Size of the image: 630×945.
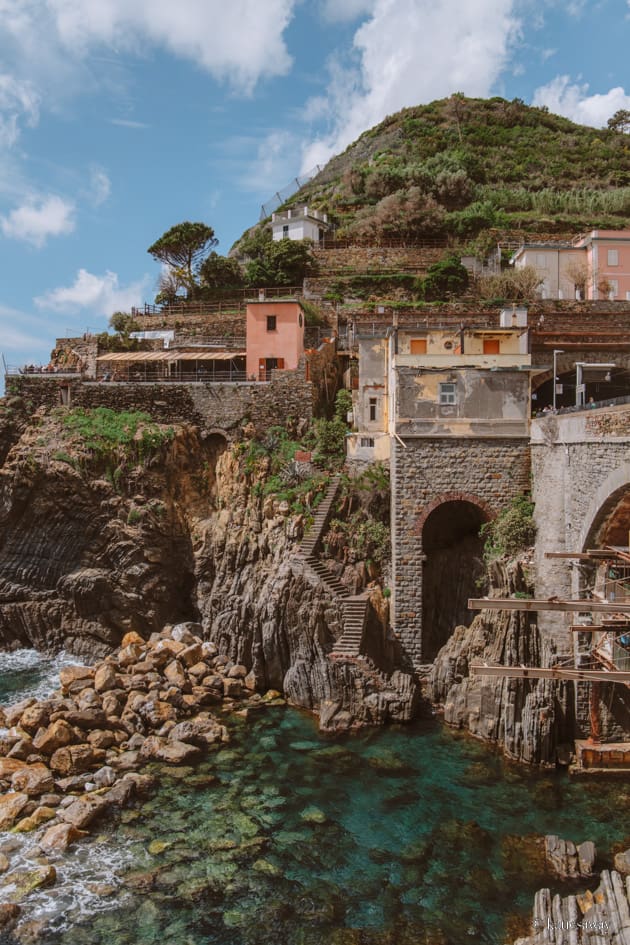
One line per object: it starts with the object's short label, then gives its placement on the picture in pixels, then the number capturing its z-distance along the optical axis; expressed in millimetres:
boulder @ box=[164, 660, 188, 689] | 22661
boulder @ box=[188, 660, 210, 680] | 23625
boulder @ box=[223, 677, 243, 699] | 22891
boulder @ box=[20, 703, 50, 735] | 19609
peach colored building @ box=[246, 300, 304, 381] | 33188
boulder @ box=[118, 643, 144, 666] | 24422
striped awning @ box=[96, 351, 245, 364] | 34438
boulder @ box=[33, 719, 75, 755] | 18484
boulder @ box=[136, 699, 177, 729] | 20500
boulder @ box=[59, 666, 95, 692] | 22516
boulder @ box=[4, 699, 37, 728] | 20470
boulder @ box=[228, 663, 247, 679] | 23828
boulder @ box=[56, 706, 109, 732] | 19891
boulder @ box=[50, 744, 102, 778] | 17875
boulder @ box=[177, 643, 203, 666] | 24344
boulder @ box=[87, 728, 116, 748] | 19156
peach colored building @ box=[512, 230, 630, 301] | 39344
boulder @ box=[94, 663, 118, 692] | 22141
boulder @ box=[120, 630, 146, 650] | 26734
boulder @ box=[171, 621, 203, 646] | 26188
